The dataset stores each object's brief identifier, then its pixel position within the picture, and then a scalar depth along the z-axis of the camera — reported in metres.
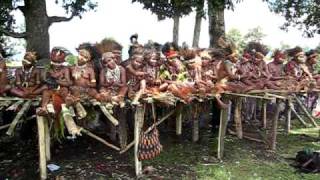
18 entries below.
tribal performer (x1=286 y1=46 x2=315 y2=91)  6.75
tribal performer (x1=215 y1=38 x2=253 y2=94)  5.70
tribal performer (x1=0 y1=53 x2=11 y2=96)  4.60
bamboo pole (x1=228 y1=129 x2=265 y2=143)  6.60
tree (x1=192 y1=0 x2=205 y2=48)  9.14
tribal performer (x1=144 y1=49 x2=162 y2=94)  5.08
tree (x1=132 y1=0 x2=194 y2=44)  7.88
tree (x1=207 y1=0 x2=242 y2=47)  7.52
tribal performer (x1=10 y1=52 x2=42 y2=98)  4.57
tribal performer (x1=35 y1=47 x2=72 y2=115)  4.36
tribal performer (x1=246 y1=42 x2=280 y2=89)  6.14
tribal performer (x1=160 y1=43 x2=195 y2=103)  5.10
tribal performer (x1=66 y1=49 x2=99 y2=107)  4.54
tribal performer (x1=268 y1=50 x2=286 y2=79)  6.65
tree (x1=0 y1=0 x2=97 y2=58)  6.66
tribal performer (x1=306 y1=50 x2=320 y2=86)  7.17
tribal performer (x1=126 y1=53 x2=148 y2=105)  4.77
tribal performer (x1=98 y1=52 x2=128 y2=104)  4.62
